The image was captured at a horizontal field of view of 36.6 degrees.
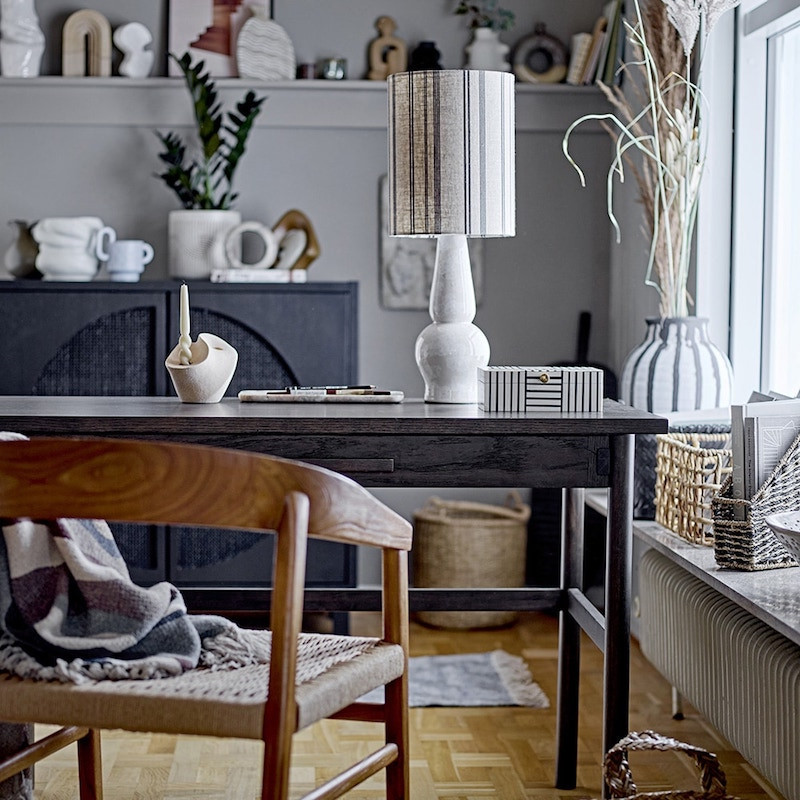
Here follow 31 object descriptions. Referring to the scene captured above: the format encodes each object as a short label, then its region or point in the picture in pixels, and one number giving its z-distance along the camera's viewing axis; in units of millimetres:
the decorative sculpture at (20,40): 3822
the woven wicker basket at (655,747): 1787
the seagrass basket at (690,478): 2416
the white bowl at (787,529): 1824
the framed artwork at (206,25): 3934
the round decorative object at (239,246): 3701
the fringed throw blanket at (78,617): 1428
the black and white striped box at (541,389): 2109
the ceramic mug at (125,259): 3654
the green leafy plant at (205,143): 3756
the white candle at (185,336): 2195
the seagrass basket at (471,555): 3793
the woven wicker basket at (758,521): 2152
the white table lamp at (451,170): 2213
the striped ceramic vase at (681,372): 2857
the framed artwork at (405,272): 4059
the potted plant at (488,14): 3969
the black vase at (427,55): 3889
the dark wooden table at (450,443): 1978
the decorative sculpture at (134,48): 3891
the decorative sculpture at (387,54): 3963
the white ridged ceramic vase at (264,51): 3883
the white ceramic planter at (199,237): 3760
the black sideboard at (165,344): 3514
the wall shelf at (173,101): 3920
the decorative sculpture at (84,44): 3895
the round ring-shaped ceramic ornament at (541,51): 3979
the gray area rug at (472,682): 2996
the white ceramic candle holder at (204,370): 2189
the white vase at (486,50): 3941
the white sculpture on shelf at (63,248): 3639
